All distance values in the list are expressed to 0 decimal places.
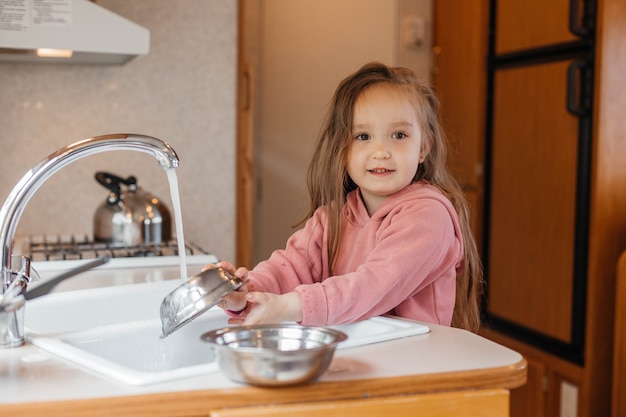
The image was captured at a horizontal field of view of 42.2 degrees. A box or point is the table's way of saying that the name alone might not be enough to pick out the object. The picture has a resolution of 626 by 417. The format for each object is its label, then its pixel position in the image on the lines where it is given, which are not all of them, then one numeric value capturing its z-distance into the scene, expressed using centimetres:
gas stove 169
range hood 190
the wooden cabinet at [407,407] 82
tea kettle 212
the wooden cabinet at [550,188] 255
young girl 123
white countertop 81
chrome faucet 107
